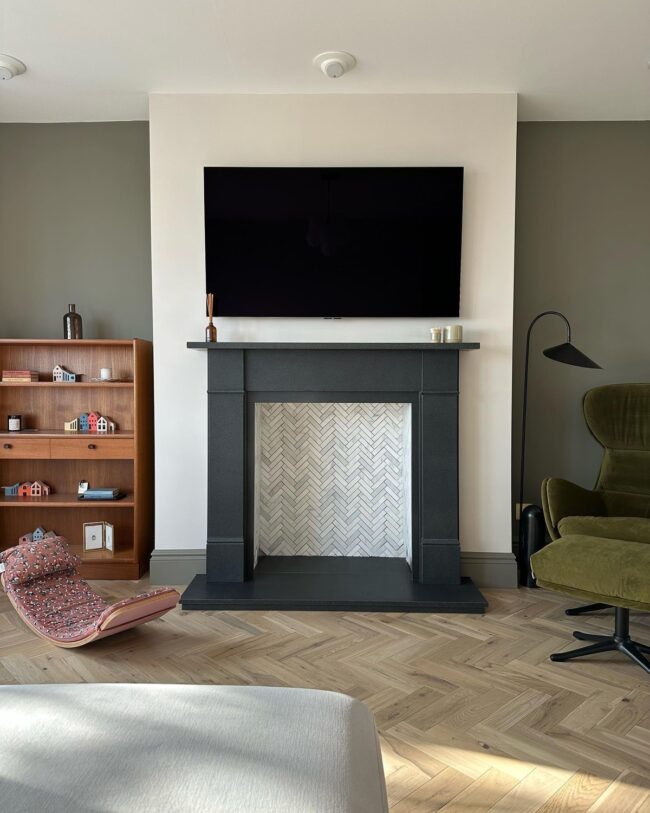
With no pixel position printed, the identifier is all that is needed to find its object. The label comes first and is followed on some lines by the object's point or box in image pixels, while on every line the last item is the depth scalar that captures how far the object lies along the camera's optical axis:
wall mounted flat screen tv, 3.45
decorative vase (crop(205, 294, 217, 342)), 3.40
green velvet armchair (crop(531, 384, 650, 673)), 2.40
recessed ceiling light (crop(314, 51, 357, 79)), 3.04
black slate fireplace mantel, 3.39
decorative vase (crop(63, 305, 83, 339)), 3.69
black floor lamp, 3.49
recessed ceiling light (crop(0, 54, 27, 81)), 3.09
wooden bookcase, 3.80
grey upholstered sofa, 0.82
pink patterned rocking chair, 2.64
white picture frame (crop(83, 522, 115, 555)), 3.68
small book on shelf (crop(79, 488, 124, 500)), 3.63
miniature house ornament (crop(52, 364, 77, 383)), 3.74
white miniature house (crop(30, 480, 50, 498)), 3.79
